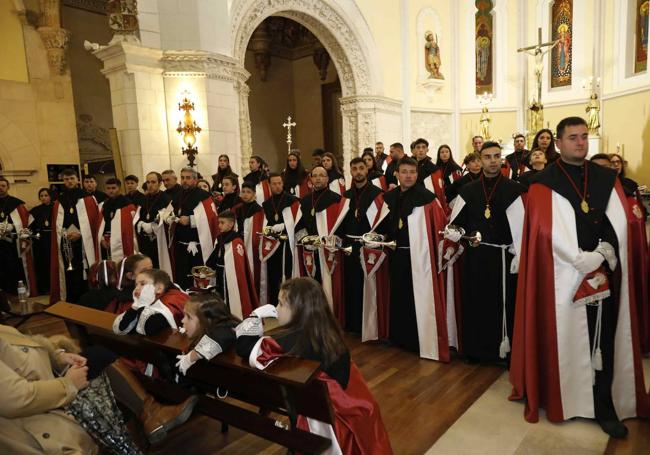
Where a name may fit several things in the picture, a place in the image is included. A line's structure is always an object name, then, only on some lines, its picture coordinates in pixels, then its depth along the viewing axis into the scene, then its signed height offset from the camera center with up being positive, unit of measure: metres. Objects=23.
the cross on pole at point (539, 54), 14.43 +3.45
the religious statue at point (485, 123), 15.97 +1.44
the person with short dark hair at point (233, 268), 5.30 -1.07
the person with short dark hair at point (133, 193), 6.79 -0.17
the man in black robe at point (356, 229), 4.97 -0.63
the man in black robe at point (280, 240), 5.84 -0.86
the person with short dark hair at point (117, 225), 6.60 -0.61
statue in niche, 15.71 +3.82
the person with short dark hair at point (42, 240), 7.47 -0.89
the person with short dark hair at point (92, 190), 7.13 -0.11
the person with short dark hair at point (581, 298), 2.99 -0.90
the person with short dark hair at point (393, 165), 7.66 +0.07
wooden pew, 2.29 -1.18
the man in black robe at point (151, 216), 6.39 -0.50
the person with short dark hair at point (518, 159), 7.86 +0.08
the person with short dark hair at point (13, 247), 7.12 -0.95
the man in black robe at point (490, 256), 3.91 -0.80
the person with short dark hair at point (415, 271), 4.27 -0.97
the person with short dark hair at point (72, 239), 6.86 -0.82
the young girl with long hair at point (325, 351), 2.43 -0.94
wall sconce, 8.64 +0.93
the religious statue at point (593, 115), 13.68 +1.32
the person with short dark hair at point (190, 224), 6.20 -0.62
